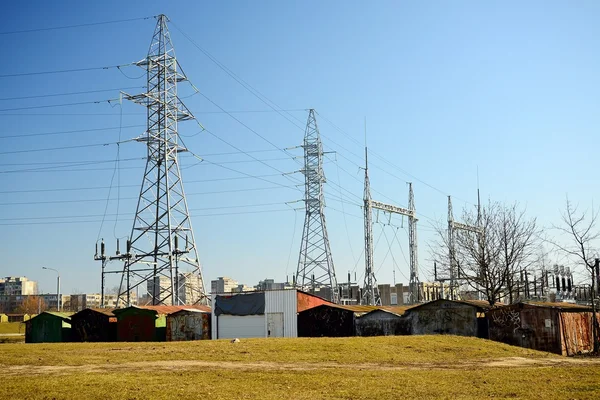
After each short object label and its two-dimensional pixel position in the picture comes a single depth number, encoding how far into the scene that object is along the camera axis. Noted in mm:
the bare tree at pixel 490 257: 45906
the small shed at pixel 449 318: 40594
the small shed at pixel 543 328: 35906
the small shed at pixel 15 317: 133250
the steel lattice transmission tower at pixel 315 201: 63344
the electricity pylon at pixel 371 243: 64188
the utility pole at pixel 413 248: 76338
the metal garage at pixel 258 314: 47594
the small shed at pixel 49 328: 51862
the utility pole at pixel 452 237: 48531
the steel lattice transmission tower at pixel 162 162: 51969
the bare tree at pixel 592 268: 34806
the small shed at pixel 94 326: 50656
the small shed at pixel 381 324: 43562
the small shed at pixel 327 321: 45312
